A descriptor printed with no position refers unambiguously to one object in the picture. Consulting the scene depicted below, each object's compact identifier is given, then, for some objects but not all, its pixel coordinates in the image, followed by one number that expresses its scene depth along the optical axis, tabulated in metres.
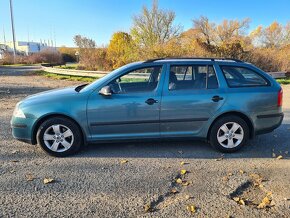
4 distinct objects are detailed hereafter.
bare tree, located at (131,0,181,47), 25.84
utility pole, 45.11
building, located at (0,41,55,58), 91.71
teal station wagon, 4.26
